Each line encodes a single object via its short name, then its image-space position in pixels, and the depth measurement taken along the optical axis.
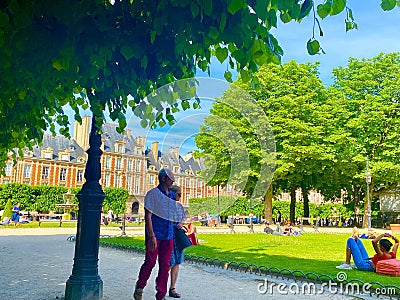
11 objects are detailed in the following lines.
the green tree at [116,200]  50.66
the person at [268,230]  24.39
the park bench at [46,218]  33.06
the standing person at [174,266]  6.28
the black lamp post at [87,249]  5.78
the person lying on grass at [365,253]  9.24
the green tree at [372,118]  31.09
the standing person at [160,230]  5.49
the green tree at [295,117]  29.94
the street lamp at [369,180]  27.61
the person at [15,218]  28.33
